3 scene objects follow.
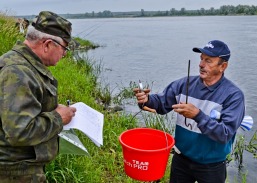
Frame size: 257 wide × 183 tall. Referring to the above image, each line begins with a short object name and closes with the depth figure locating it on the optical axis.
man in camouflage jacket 1.82
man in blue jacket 2.48
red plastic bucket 2.42
